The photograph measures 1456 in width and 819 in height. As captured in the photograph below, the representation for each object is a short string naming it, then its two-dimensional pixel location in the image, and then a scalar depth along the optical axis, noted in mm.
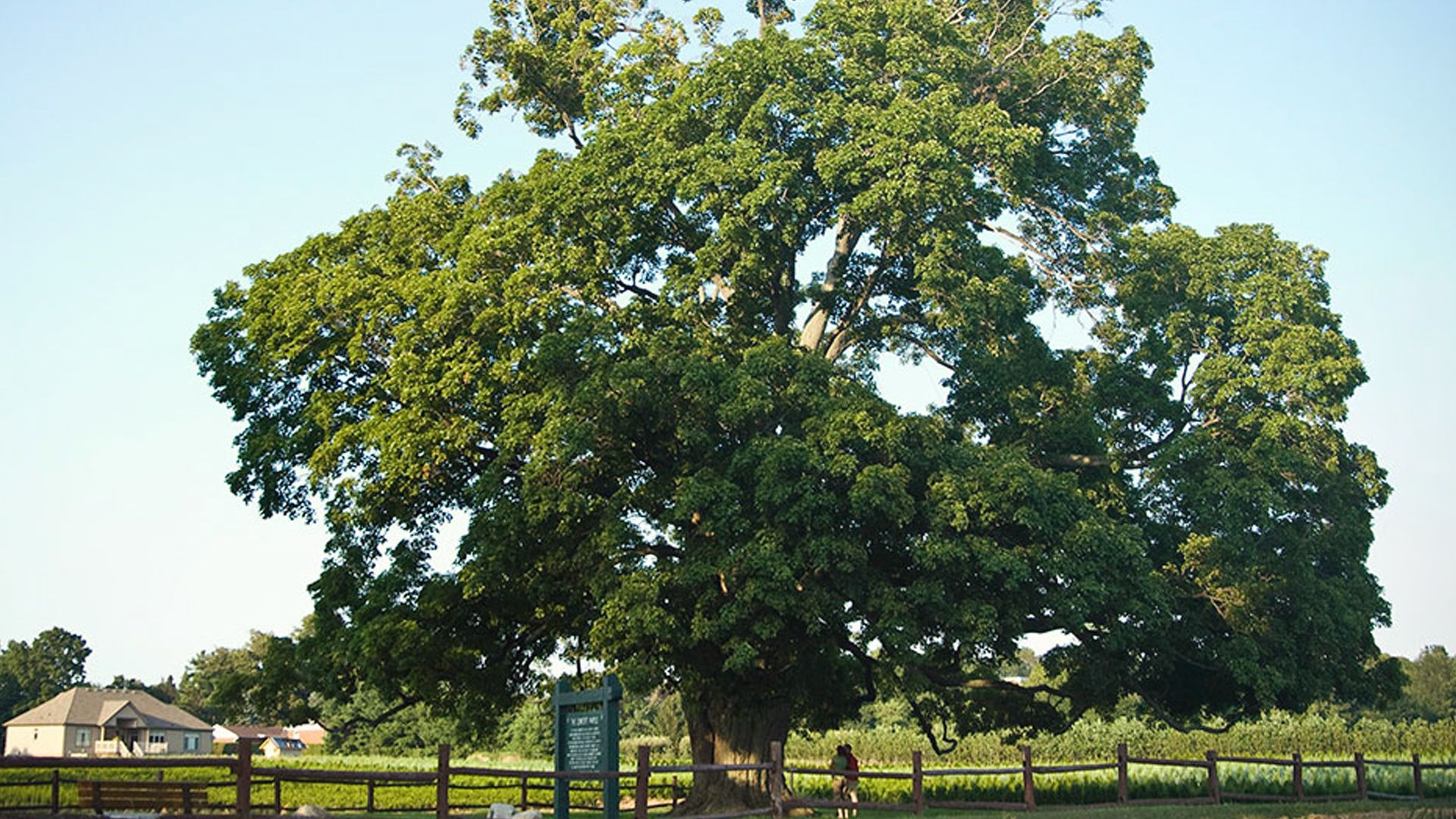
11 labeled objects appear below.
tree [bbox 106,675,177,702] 111625
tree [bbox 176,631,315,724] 24672
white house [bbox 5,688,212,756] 78375
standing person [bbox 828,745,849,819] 24234
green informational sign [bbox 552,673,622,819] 17344
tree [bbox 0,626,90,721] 102250
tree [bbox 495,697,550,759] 72000
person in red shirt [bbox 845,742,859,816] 22805
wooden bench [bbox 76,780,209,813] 20266
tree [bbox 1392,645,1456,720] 82125
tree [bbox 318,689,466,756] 73000
